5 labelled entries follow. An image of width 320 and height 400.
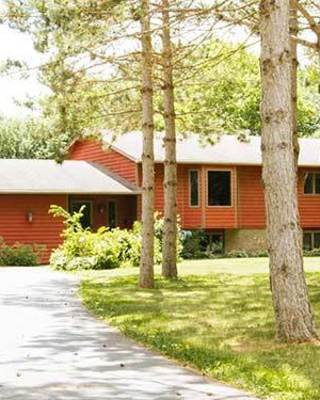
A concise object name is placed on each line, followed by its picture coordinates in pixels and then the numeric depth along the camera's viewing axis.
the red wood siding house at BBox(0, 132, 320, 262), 31.13
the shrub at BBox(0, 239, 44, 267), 28.53
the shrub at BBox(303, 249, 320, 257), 33.56
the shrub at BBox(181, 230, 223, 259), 32.06
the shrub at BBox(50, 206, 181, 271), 25.55
